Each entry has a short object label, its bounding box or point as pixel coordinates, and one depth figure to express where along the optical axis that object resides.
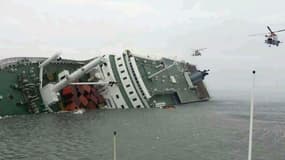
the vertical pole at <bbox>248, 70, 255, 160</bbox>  16.63
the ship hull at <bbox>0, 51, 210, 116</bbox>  75.69
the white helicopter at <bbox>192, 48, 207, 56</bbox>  145.35
